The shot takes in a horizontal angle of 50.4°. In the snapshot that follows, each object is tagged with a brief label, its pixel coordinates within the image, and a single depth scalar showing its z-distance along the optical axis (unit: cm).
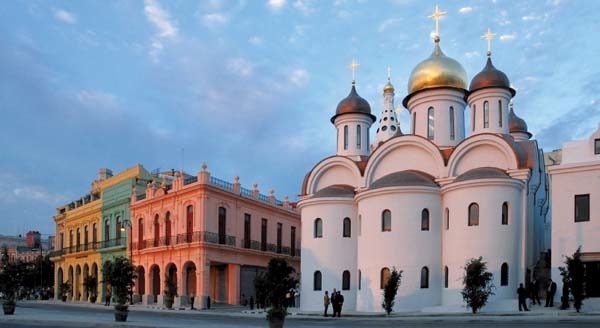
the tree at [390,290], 3033
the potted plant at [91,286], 5259
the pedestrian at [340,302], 3172
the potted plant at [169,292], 4273
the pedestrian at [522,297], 2805
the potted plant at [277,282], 2153
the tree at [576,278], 2566
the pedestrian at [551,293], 2859
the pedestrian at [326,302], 3246
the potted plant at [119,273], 3378
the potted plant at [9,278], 3894
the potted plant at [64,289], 5800
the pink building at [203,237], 4397
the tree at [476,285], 2745
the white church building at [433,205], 3195
